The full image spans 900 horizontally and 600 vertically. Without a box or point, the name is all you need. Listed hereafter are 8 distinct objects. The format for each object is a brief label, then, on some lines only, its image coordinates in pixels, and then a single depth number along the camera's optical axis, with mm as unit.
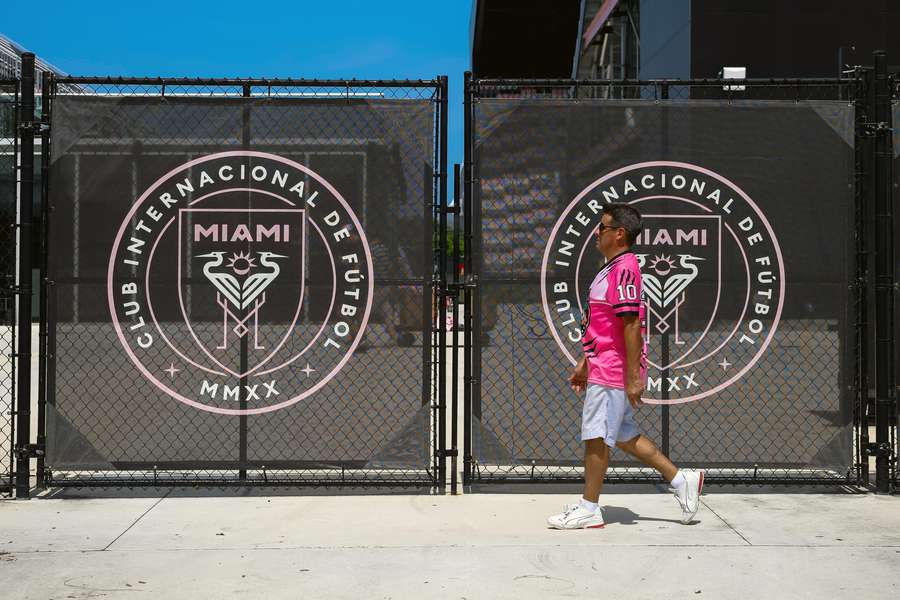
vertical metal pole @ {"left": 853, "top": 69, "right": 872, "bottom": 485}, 6652
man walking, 5613
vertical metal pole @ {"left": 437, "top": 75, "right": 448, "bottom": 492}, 6398
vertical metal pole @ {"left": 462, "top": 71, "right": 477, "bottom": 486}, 6438
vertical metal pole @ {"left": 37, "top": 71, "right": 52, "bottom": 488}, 6410
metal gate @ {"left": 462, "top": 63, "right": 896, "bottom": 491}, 6516
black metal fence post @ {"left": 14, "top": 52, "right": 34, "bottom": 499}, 6438
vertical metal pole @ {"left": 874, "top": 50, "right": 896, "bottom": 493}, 6637
